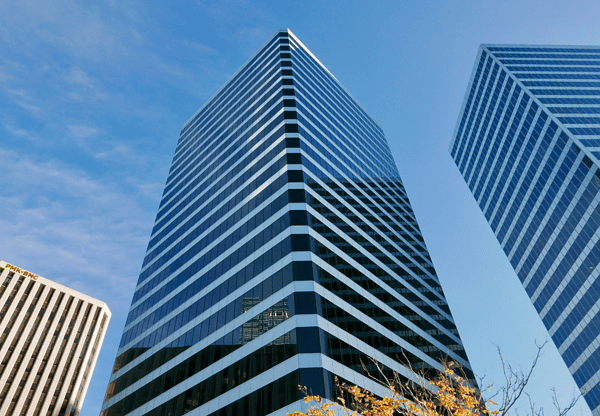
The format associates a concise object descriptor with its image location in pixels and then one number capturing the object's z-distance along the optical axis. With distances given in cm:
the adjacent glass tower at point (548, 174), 8519
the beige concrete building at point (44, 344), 9144
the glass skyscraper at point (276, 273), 3941
